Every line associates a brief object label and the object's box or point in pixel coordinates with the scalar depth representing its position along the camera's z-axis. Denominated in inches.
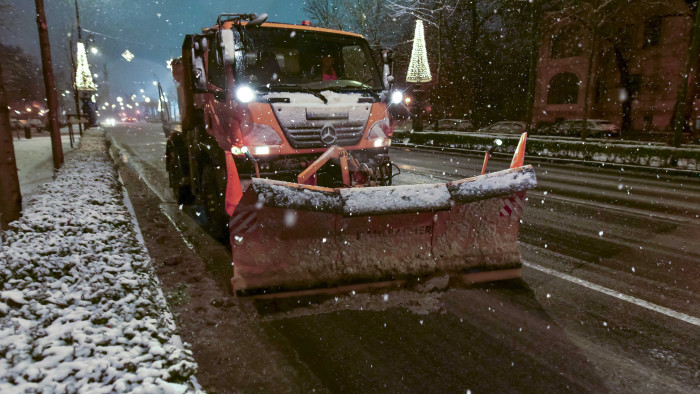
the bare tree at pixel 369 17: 1350.9
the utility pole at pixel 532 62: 738.8
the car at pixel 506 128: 1164.9
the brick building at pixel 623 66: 1114.1
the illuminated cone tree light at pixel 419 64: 991.6
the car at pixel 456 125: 1386.6
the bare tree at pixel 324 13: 1472.7
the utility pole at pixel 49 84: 358.6
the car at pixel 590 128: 1024.2
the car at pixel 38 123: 1332.8
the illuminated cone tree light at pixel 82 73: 1159.6
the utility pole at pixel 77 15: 1167.0
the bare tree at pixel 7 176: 204.4
